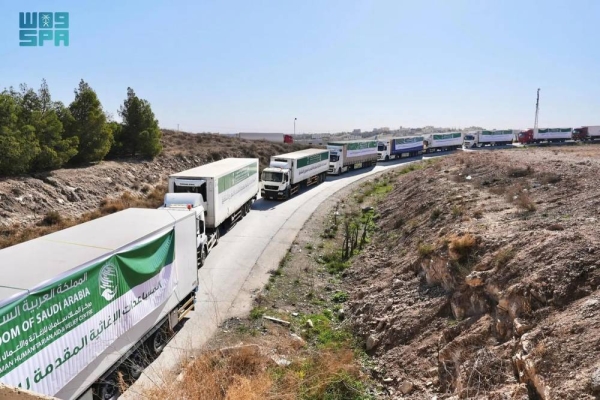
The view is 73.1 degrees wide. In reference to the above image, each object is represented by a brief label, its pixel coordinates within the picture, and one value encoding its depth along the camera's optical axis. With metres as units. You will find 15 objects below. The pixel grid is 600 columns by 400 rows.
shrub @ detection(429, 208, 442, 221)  18.34
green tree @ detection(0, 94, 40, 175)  20.50
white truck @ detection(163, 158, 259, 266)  16.67
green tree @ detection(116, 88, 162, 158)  34.28
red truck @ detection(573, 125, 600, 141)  71.94
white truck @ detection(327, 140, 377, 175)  44.47
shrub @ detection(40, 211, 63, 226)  20.25
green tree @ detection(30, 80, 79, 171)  23.75
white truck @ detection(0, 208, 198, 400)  6.08
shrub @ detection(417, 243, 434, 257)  13.77
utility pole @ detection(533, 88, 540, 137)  88.62
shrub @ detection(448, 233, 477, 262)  12.39
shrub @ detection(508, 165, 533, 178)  21.80
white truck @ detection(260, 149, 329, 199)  30.39
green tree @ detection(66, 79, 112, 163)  27.75
